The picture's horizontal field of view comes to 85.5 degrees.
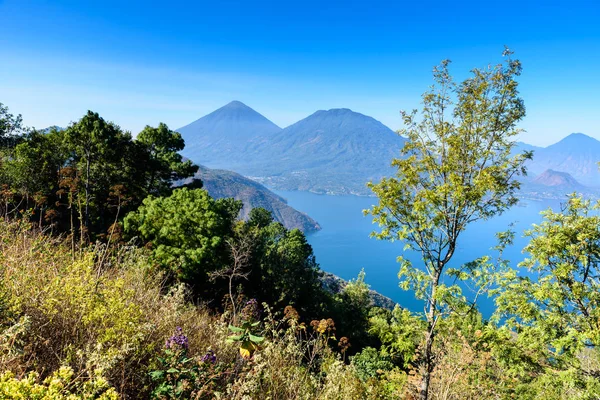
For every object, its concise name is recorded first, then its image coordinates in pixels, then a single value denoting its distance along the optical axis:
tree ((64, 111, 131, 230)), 18.59
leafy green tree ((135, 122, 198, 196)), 24.03
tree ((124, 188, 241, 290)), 16.03
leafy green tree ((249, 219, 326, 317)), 24.06
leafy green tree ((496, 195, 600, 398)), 6.98
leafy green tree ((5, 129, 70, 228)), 18.52
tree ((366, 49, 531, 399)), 7.09
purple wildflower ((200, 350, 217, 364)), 3.06
